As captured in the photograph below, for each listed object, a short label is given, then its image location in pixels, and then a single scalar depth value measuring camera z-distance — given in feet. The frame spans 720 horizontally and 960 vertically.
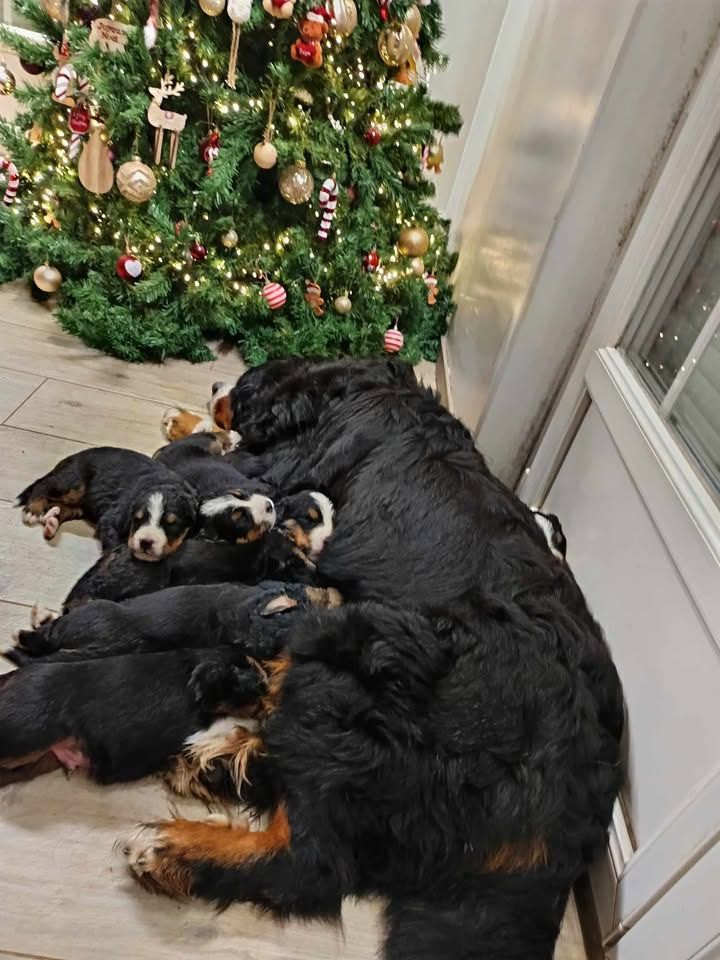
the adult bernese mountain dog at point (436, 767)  3.63
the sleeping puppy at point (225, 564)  5.11
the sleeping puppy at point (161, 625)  4.42
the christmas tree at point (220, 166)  7.55
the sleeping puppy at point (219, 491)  5.53
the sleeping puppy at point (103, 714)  3.76
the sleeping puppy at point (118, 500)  5.25
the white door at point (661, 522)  3.63
